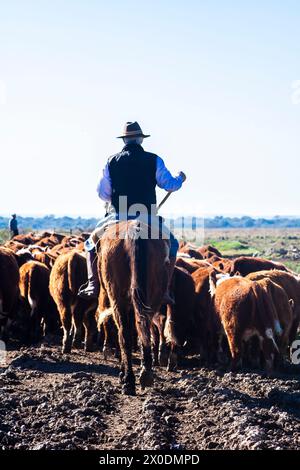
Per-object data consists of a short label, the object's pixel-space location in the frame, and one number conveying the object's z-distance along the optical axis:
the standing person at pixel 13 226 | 30.43
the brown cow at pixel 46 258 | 16.87
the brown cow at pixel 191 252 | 21.52
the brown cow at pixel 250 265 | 17.67
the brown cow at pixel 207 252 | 23.20
